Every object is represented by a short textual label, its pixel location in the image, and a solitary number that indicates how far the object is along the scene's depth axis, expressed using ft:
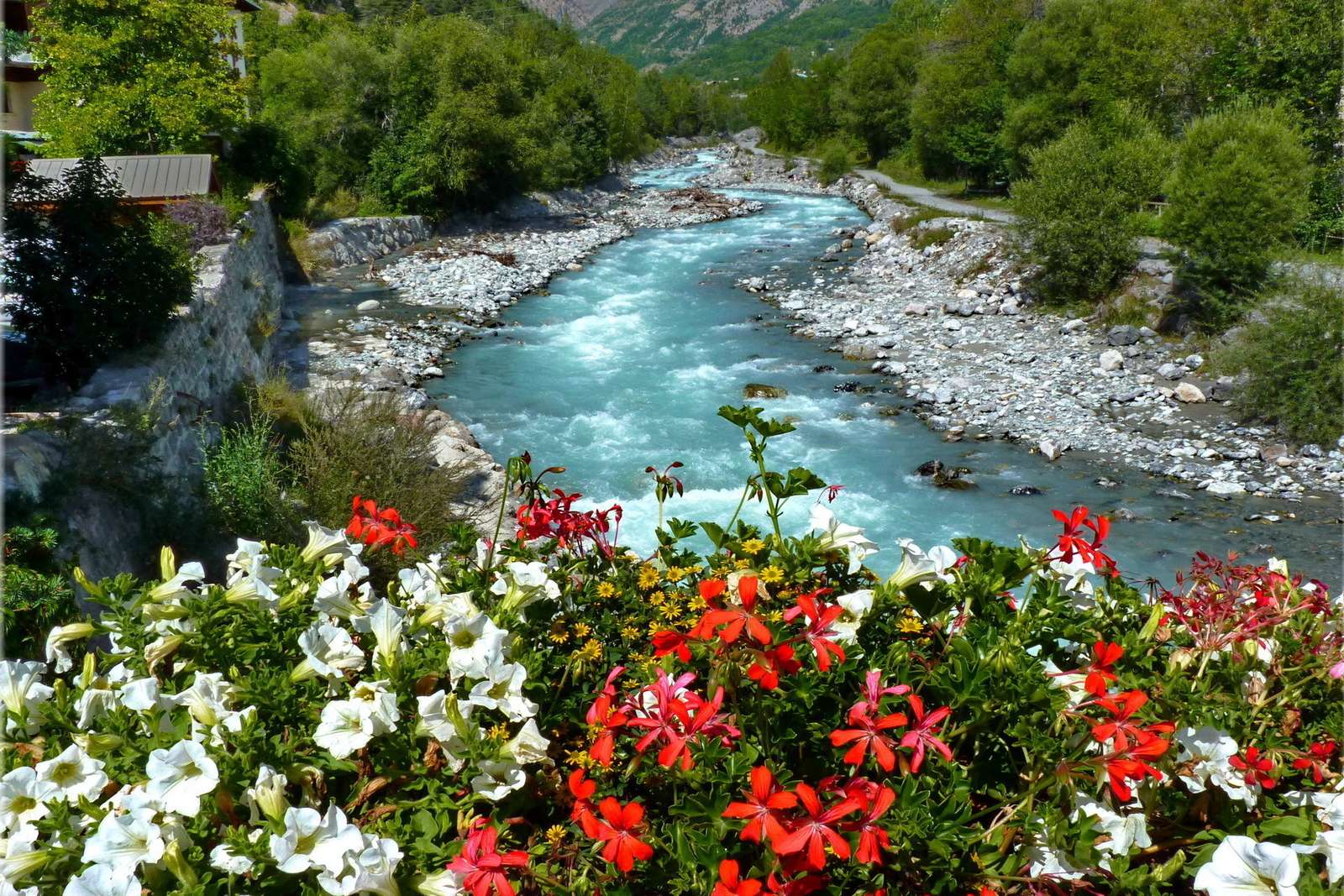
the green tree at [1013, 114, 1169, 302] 56.18
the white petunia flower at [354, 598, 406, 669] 6.27
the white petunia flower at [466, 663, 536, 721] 5.93
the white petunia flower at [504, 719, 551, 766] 5.95
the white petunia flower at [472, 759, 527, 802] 5.76
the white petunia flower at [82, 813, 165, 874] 5.01
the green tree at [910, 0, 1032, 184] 99.19
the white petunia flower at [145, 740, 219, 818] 5.15
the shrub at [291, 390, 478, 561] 24.22
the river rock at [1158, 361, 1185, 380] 45.96
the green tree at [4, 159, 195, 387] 21.43
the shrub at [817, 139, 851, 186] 137.59
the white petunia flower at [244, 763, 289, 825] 5.22
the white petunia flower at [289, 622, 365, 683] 6.32
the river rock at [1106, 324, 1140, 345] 50.90
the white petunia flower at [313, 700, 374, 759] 5.77
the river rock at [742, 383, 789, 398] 46.75
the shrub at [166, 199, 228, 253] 41.27
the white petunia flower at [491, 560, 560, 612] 6.87
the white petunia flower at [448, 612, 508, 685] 6.02
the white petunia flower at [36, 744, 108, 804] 5.54
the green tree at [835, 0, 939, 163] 139.03
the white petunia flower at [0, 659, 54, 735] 6.05
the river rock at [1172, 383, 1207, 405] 43.50
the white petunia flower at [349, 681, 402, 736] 5.79
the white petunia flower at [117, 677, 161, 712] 5.82
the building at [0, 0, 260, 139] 66.64
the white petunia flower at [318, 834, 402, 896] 4.97
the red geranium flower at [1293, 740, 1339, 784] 5.87
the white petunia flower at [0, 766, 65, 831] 5.40
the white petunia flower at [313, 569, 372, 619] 6.88
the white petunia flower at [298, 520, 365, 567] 7.64
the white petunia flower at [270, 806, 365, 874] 5.01
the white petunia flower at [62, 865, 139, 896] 4.77
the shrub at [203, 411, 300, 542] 22.26
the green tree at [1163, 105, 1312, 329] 46.68
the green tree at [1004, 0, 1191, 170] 74.28
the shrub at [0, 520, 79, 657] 12.05
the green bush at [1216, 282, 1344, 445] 37.29
